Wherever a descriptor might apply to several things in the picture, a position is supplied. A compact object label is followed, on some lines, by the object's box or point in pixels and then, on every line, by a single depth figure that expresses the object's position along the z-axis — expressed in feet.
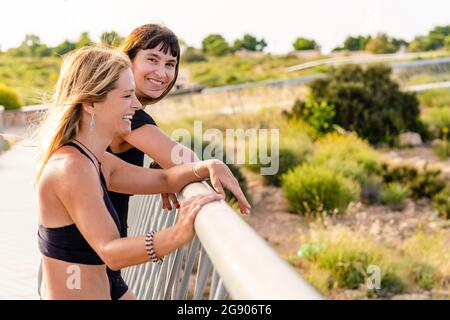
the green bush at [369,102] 58.23
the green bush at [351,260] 28.12
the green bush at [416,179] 44.09
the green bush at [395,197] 41.91
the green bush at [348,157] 43.98
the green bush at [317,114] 56.54
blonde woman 7.31
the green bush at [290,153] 44.39
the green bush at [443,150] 54.54
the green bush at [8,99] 71.41
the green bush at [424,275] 28.53
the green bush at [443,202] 40.57
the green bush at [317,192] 38.70
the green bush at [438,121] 61.82
